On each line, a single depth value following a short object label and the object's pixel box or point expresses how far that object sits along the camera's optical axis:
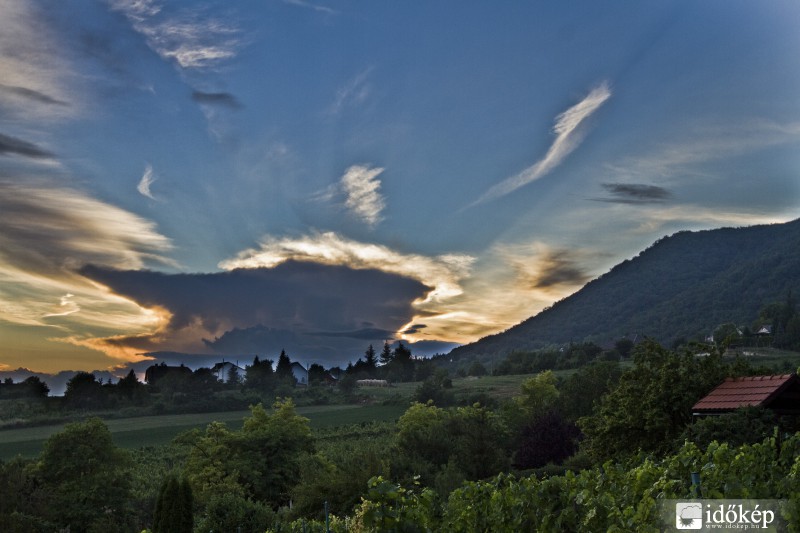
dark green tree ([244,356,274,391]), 151.52
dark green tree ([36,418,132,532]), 37.53
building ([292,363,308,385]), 177.10
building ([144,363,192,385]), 160.06
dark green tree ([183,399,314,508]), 44.00
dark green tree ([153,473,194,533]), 27.20
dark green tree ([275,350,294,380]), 163.75
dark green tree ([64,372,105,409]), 125.69
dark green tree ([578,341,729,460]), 25.45
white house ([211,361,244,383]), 168.62
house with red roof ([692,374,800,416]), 21.39
